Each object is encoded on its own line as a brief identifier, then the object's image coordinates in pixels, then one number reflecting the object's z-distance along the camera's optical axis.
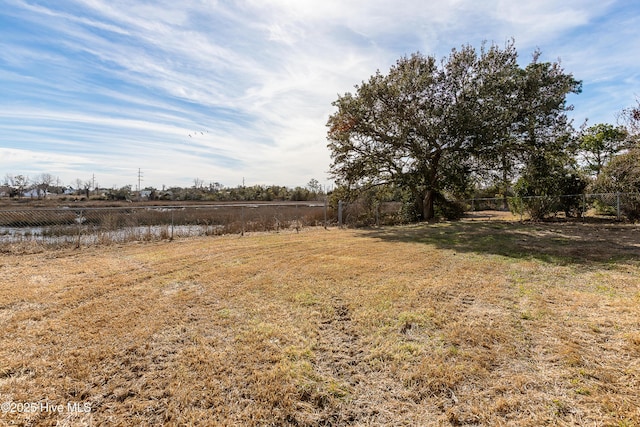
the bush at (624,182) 11.29
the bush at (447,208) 18.14
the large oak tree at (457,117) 13.06
